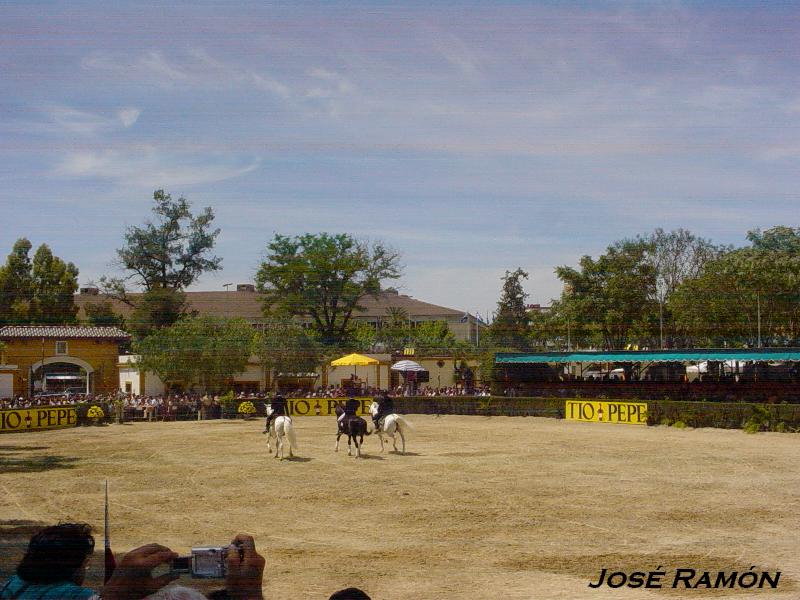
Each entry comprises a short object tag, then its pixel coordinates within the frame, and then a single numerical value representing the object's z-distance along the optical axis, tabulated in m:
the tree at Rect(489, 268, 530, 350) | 61.97
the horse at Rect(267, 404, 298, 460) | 22.56
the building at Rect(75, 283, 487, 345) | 75.69
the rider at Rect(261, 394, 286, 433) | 24.84
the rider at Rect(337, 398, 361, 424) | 23.98
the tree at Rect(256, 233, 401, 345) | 64.44
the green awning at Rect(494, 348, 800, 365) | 37.88
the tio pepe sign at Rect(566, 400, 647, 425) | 36.03
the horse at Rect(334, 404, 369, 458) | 23.28
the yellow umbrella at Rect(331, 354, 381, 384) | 46.66
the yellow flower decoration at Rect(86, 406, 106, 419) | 38.22
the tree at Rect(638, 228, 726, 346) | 56.94
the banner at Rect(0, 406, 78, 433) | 34.38
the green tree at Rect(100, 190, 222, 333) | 62.75
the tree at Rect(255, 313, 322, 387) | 51.72
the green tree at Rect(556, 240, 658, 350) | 53.62
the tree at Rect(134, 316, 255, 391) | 48.03
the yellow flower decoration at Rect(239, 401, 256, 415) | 42.66
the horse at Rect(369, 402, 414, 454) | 24.36
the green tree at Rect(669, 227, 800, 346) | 45.47
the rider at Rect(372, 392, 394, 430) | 25.19
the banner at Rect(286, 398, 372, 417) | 44.16
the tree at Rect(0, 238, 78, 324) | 59.38
